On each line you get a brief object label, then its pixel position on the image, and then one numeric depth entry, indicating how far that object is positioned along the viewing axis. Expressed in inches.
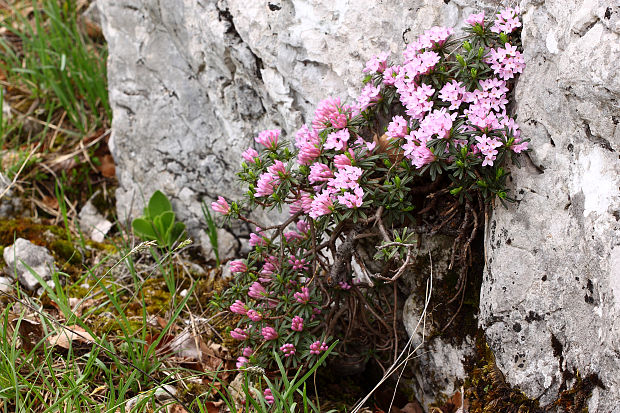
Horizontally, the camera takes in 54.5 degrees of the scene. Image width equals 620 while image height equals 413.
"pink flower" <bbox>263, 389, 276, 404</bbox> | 102.7
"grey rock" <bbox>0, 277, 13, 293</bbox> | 131.4
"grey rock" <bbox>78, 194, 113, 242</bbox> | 161.6
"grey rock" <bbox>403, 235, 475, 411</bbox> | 107.4
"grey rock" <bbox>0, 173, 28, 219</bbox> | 162.4
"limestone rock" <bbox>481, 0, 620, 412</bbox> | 82.6
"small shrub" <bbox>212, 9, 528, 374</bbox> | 94.6
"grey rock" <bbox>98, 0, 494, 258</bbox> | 118.0
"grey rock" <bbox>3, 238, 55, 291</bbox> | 136.3
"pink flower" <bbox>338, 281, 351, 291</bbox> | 112.2
